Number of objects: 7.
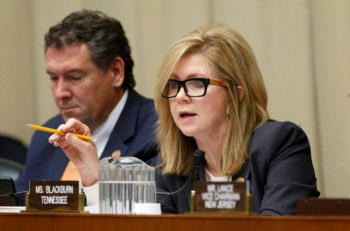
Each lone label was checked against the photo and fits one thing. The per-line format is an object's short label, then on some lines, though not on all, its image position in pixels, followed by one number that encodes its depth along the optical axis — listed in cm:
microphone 556
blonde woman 570
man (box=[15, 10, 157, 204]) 751
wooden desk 391
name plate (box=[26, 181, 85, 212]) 469
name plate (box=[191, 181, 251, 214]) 425
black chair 902
